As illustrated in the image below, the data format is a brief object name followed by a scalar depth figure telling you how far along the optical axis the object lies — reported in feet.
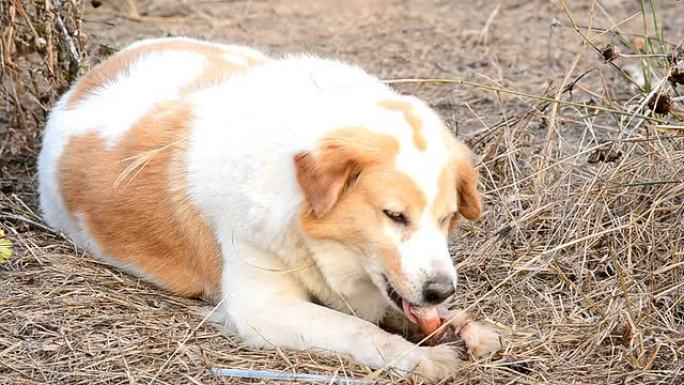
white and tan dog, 23.43
